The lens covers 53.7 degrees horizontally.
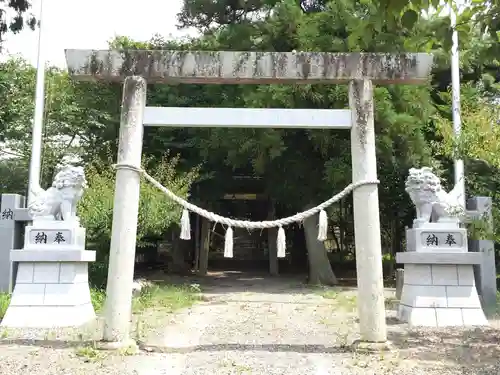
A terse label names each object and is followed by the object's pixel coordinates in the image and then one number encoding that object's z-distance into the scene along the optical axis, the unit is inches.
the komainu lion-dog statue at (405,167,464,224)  277.0
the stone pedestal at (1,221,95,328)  257.4
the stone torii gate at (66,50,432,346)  192.9
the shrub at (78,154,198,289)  371.2
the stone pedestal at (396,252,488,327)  258.4
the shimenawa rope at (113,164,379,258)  197.5
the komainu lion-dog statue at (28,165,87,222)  276.5
